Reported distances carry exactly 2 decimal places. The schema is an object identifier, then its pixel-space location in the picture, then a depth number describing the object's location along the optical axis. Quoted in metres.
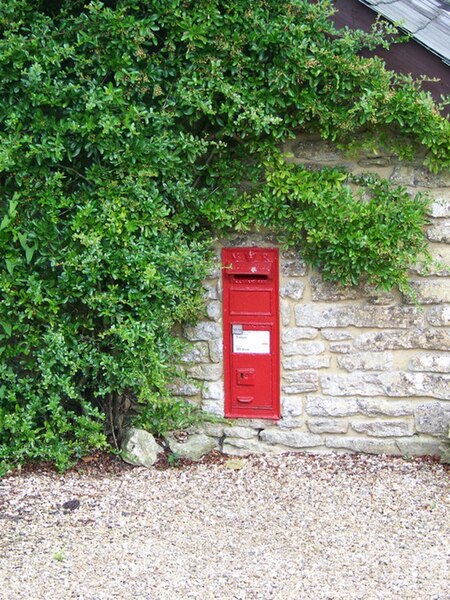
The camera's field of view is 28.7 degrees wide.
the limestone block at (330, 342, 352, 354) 5.68
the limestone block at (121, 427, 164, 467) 5.58
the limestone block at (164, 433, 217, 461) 5.76
